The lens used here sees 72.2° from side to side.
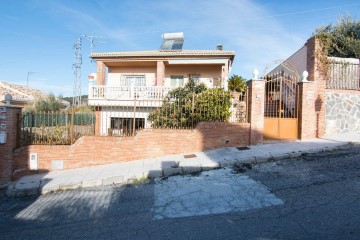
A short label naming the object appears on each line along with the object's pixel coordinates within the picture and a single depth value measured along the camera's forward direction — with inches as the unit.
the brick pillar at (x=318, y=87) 402.0
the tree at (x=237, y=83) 572.7
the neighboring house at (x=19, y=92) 1046.2
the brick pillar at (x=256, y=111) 368.5
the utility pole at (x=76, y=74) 1229.6
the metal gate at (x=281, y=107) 388.2
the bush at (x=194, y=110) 371.9
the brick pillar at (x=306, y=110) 388.3
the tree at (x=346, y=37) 512.4
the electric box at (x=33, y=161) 325.7
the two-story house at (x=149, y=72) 584.1
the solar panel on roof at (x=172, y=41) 704.5
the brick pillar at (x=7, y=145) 307.4
